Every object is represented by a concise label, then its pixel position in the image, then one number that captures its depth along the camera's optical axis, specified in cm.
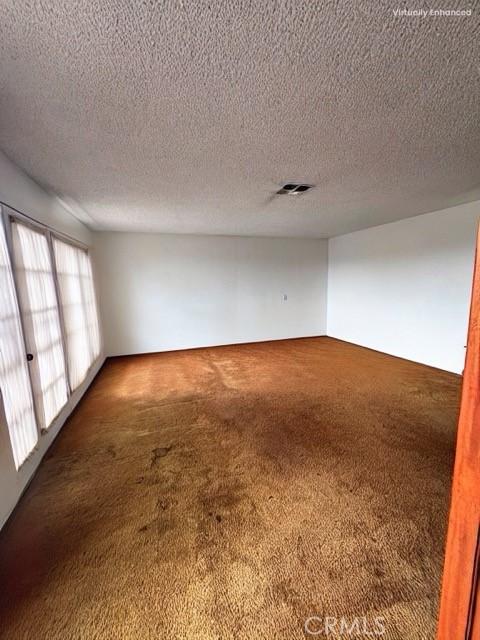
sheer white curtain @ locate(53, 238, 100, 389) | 287
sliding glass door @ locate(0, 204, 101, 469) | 173
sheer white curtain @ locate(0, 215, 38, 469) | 167
